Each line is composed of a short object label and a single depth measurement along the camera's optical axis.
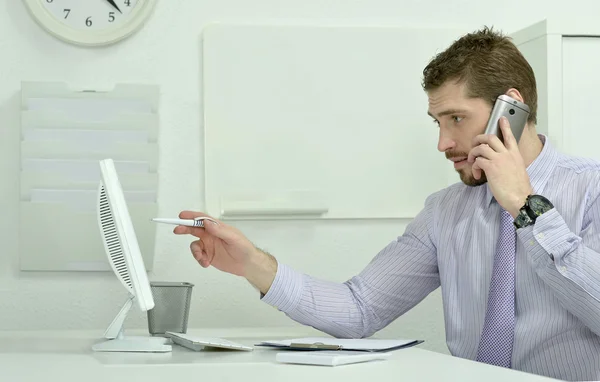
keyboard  3.39
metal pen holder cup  3.79
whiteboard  4.23
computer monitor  3.36
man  3.52
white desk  3.00
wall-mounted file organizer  4.15
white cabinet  4.03
